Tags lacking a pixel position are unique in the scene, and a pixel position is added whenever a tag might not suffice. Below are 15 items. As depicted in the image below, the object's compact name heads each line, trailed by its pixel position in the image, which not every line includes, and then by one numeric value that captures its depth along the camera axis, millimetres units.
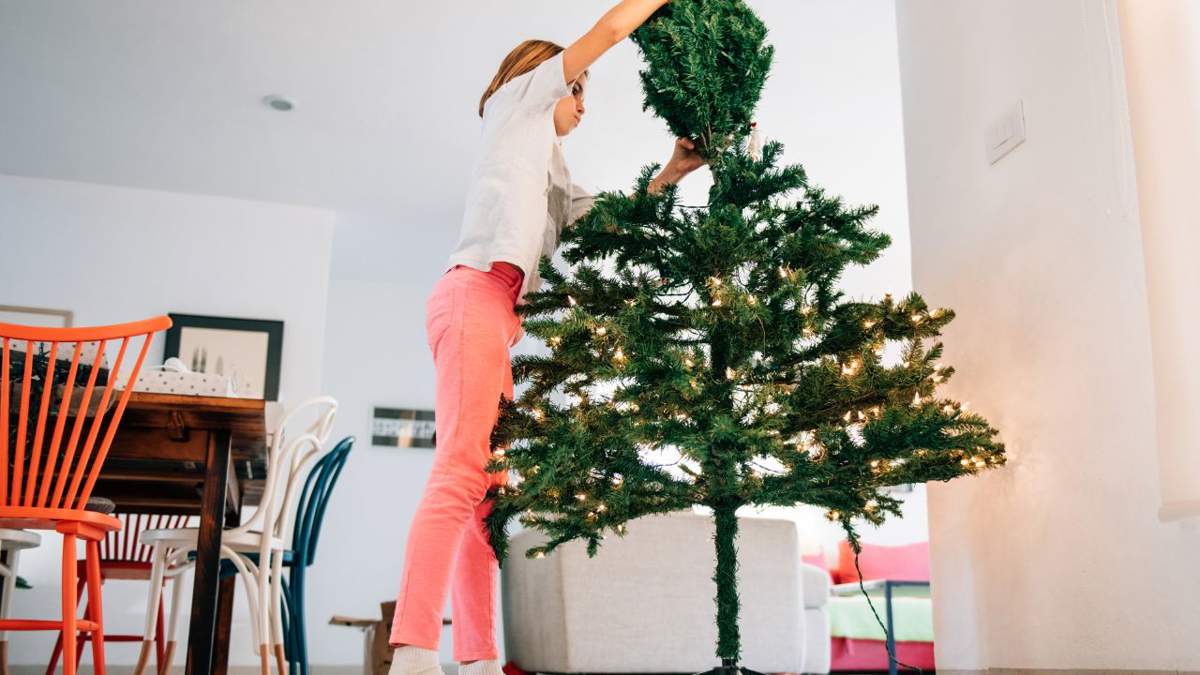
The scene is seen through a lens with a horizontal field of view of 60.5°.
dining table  2207
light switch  2041
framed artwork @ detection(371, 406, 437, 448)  6820
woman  1769
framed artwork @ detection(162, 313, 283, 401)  5449
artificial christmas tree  1624
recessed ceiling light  4641
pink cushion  6465
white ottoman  3094
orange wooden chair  1904
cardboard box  3981
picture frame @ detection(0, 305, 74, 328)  5312
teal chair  3301
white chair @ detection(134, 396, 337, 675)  2904
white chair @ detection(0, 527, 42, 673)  3258
